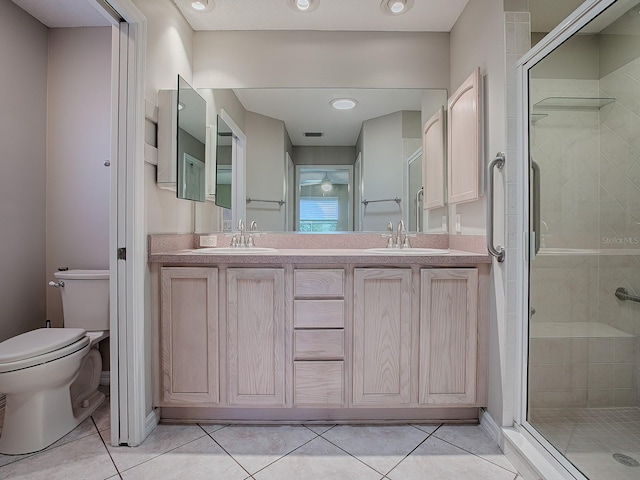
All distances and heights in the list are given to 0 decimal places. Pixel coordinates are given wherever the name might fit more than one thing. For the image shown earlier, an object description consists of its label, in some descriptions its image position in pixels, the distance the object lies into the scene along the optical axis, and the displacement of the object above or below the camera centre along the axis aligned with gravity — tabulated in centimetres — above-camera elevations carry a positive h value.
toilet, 151 -68
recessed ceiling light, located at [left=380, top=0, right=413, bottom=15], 196 +135
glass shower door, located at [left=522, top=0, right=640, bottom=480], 158 +2
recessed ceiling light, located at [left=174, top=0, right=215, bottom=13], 197 +136
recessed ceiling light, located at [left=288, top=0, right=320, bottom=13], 197 +136
